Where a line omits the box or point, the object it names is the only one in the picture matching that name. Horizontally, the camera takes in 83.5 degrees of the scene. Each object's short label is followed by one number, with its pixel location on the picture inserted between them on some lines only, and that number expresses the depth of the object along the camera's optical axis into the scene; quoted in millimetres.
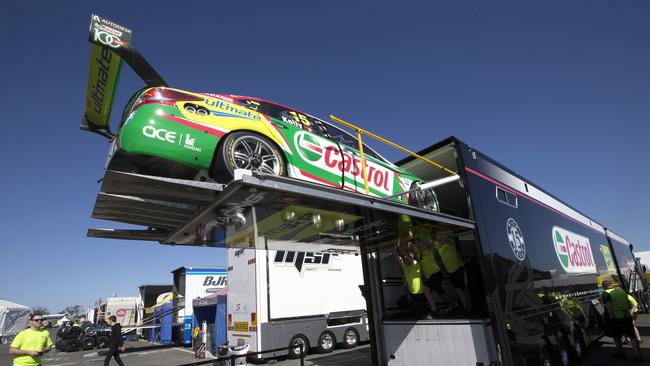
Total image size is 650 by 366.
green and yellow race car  3049
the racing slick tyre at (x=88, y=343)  18011
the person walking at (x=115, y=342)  8875
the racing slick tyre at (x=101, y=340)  18312
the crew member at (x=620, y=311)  6801
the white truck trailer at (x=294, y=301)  9359
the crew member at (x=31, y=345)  4711
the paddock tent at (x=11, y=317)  25859
